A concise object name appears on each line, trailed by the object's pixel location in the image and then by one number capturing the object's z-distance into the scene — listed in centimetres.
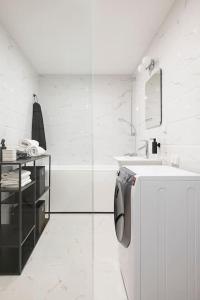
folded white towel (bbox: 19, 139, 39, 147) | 174
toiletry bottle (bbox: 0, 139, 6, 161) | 146
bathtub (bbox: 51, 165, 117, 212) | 231
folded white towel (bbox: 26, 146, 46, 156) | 174
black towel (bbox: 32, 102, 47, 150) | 200
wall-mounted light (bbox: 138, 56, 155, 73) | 182
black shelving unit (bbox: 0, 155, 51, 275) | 135
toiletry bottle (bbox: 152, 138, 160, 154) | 168
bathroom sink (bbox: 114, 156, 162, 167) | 159
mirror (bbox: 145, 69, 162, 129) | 166
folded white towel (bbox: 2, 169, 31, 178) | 145
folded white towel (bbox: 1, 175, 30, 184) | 143
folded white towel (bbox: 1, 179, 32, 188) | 142
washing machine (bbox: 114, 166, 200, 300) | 91
